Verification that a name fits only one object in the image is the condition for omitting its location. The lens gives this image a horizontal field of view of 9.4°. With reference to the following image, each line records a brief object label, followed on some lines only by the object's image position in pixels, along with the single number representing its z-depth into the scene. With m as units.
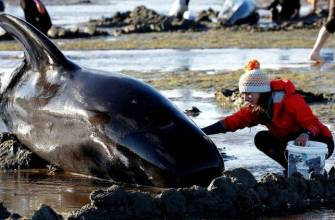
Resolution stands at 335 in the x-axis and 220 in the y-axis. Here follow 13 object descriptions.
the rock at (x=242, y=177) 17.53
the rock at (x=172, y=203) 16.78
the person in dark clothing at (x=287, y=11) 63.69
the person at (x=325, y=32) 33.44
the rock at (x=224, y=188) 17.28
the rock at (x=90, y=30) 56.44
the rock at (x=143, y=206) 16.61
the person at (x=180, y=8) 63.72
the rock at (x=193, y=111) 28.52
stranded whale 19.19
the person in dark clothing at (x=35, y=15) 50.16
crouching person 19.64
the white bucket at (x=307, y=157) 19.05
